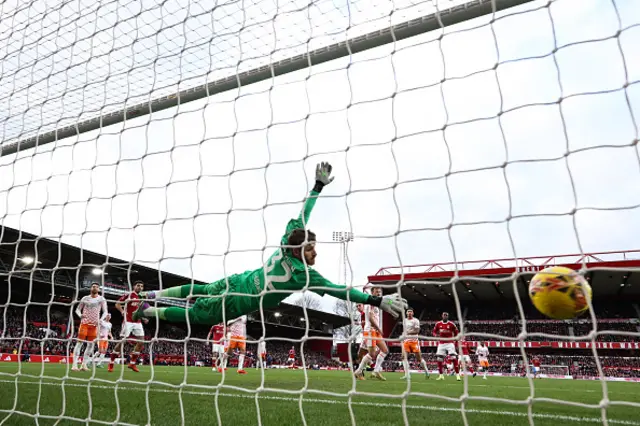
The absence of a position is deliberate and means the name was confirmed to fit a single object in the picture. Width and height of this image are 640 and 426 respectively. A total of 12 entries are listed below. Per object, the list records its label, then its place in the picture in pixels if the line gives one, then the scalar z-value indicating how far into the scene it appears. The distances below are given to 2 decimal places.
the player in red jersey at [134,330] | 7.52
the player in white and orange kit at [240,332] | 11.21
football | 3.15
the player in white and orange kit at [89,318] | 9.14
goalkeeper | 4.07
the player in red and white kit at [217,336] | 12.90
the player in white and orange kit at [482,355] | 15.38
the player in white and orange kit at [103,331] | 9.89
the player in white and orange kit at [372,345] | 8.88
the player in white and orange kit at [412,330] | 10.52
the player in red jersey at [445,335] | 11.85
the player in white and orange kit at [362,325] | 9.77
